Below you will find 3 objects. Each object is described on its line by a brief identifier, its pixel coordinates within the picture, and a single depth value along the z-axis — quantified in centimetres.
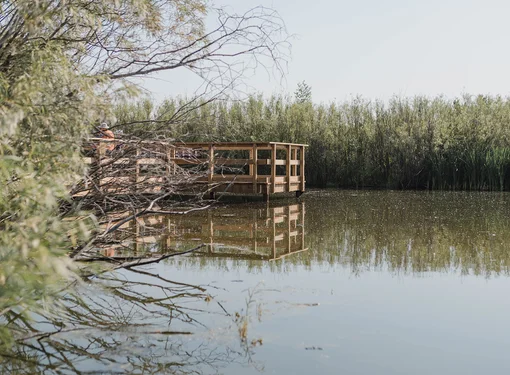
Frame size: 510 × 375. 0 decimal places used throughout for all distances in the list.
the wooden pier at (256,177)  1355
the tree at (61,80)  272
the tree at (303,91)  4035
